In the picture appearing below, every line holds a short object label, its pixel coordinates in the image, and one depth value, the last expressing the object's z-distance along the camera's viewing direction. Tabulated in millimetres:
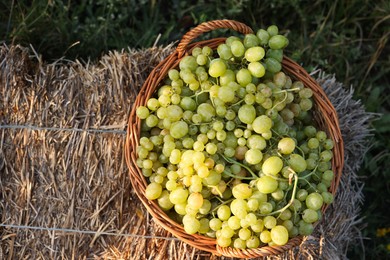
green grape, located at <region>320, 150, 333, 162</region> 1873
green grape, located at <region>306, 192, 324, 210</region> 1748
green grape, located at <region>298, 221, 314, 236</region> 1792
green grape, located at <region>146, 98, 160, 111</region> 1855
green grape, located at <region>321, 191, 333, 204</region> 1814
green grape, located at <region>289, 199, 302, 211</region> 1760
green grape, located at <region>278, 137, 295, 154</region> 1751
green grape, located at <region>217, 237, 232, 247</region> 1755
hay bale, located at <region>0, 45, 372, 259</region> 2014
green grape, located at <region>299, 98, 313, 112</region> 1917
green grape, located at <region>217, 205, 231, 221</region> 1751
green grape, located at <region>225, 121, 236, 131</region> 1779
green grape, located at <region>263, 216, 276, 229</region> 1720
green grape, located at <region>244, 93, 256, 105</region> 1767
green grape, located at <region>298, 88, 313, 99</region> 1915
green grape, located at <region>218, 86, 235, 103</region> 1757
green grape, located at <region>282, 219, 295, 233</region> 1766
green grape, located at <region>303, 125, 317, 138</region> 1929
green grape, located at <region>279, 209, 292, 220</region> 1763
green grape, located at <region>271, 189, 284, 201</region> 1729
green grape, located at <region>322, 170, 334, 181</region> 1861
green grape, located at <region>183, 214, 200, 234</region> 1750
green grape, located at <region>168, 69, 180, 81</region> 1877
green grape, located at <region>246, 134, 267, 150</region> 1749
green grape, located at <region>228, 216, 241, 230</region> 1720
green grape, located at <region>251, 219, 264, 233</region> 1718
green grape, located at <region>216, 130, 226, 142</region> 1748
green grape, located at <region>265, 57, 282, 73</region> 1846
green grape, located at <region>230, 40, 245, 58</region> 1829
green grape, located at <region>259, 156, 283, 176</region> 1697
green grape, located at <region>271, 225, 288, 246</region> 1697
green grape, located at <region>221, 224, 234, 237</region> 1738
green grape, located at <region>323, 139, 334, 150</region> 1900
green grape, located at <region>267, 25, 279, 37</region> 1893
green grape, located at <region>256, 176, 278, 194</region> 1685
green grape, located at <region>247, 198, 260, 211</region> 1688
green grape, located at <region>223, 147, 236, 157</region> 1769
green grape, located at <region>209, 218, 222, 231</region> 1765
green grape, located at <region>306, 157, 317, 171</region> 1833
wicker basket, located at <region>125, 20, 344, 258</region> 1822
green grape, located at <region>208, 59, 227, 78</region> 1789
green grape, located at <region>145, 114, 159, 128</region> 1851
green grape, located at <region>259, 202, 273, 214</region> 1713
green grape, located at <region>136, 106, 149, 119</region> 1852
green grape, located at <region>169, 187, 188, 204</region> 1739
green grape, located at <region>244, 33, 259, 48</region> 1859
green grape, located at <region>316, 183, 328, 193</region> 1842
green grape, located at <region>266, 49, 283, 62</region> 1867
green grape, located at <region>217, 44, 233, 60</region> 1855
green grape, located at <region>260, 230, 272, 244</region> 1738
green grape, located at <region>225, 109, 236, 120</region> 1775
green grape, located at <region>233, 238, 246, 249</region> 1756
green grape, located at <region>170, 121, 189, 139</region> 1755
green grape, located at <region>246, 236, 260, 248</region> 1756
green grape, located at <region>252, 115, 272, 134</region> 1727
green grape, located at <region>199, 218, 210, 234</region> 1805
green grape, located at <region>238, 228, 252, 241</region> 1725
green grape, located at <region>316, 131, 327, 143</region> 1902
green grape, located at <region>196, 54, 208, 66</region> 1858
